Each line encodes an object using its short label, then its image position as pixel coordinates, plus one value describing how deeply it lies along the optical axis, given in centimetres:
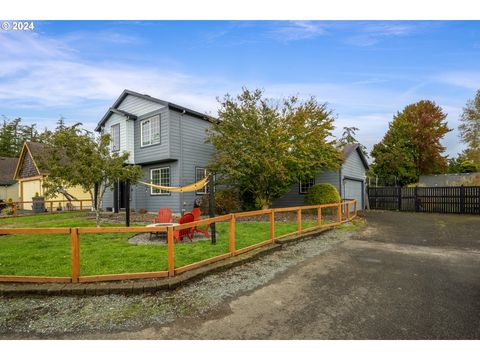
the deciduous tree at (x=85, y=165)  1011
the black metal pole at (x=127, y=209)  1010
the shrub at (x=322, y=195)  1530
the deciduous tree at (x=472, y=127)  3009
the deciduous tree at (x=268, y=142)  1362
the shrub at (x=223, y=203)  1429
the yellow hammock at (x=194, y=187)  943
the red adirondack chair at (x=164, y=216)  962
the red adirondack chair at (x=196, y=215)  842
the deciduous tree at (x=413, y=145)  3231
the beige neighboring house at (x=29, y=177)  2245
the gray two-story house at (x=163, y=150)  1492
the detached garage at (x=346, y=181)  1780
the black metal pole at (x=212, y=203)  756
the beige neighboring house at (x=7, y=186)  2916
